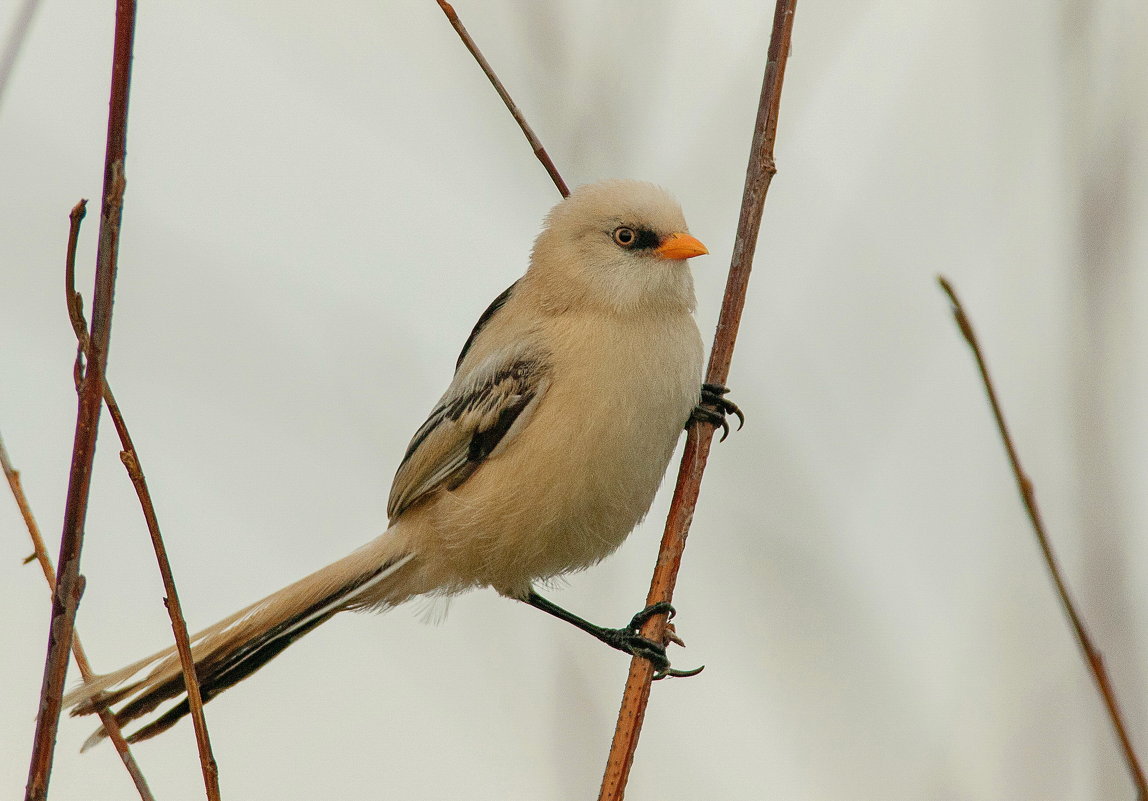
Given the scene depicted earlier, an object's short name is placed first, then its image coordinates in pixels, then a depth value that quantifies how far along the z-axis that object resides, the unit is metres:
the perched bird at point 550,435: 7.30
